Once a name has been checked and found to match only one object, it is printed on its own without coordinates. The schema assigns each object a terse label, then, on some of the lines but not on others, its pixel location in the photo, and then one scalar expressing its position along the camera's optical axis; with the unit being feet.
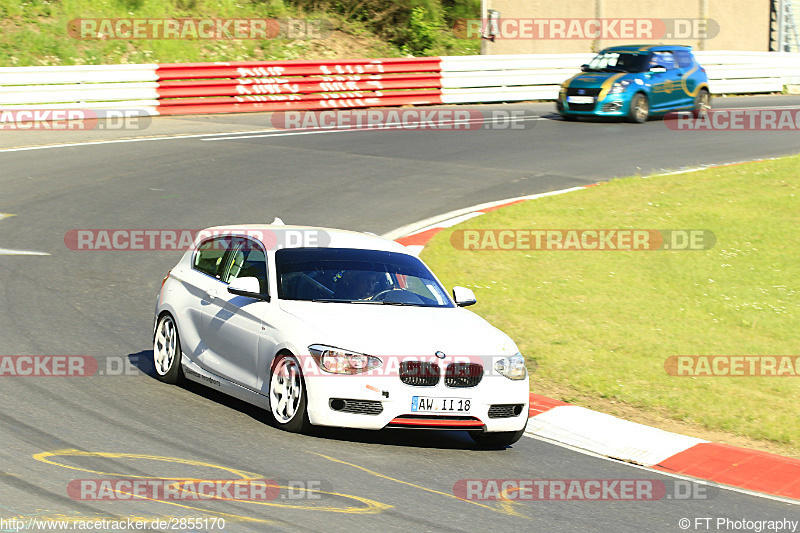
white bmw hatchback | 53.36
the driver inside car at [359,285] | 59.62
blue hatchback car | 178.09
